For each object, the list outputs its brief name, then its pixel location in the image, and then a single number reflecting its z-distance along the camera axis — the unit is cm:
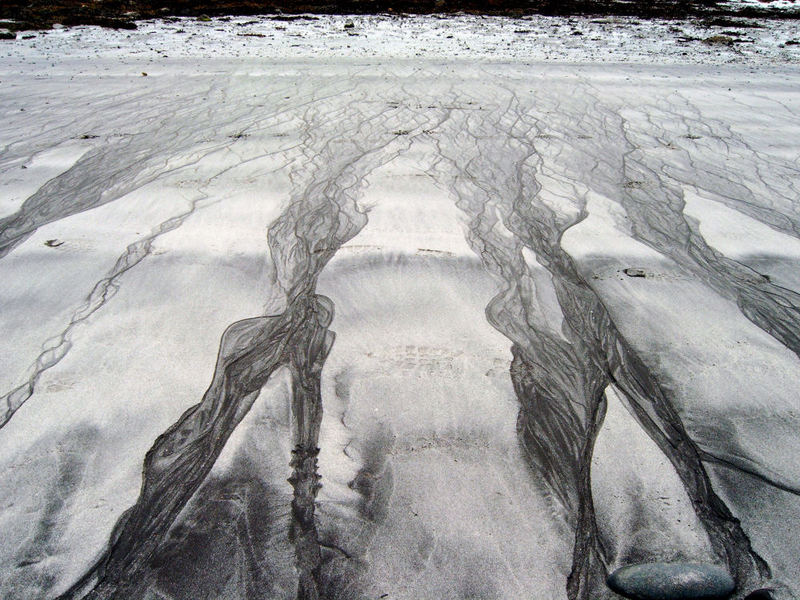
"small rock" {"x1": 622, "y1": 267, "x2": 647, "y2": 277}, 294
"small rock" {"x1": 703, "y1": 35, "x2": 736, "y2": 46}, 902
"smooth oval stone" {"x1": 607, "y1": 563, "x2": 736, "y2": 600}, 140
